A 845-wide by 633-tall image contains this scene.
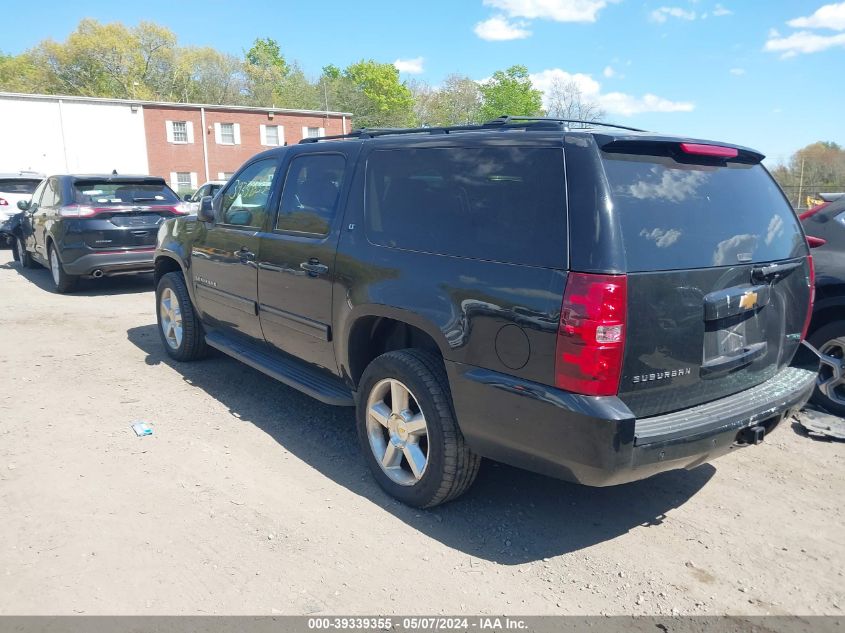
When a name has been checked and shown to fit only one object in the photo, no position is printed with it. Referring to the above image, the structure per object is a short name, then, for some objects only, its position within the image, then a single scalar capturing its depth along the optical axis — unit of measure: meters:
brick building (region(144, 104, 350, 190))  34.78
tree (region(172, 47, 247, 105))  64.25
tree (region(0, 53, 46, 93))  59.41
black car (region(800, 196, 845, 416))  4.79
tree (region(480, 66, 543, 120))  71.69
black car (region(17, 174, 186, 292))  9.23
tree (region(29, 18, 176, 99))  59.41
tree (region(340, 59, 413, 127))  73.56
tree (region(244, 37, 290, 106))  67.19
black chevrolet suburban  2.69
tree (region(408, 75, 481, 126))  72.44
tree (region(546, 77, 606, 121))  43.31
